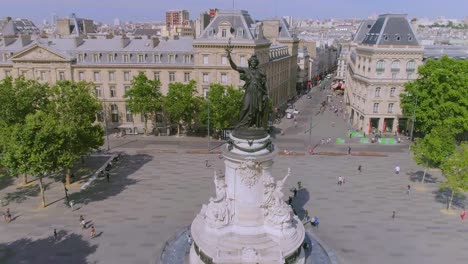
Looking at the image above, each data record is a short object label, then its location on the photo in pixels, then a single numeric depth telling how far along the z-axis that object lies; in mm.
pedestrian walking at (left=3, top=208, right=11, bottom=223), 33500
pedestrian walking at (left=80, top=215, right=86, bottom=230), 32034
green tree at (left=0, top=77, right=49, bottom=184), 43531
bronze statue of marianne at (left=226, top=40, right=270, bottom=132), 21297
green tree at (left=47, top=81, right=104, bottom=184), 39056
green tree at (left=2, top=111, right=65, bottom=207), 33031
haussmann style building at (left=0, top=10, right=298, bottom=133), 63656
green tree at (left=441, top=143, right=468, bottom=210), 34875
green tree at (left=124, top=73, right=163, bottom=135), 60375
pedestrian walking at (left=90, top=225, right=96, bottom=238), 30703
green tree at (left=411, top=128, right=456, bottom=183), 40656
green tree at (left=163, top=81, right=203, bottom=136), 59531
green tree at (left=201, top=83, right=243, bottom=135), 58031
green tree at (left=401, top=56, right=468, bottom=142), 53156
